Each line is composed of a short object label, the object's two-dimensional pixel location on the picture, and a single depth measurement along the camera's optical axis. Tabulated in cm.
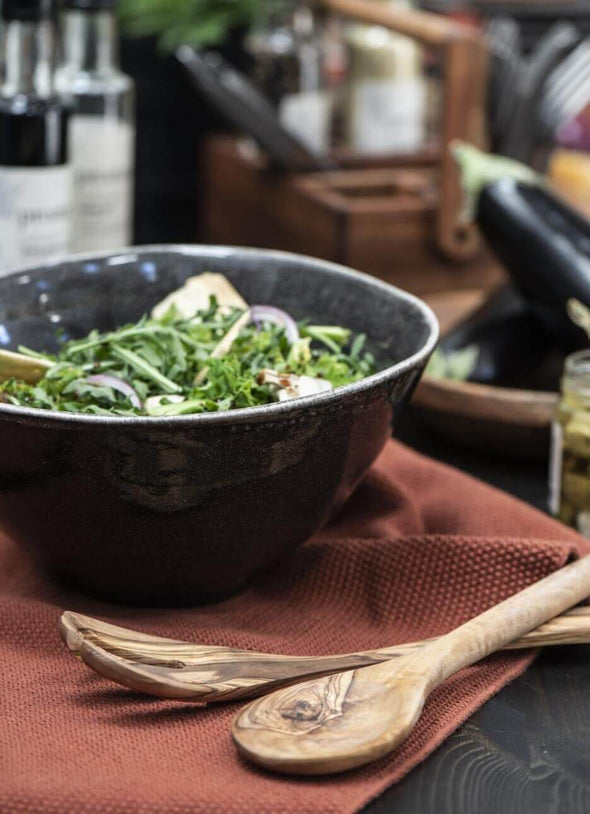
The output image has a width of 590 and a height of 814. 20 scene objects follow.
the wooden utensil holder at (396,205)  157
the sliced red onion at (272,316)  111
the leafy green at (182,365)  101
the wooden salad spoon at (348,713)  89
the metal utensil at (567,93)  181
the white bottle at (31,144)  131
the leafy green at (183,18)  187
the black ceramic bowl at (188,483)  94
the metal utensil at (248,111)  152
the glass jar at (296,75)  178
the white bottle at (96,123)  147
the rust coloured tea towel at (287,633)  89
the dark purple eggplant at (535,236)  127
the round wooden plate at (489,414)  119
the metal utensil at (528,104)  167
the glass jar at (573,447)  111
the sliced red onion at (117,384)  102
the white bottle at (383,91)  183
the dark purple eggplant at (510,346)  127
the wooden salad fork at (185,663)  93
